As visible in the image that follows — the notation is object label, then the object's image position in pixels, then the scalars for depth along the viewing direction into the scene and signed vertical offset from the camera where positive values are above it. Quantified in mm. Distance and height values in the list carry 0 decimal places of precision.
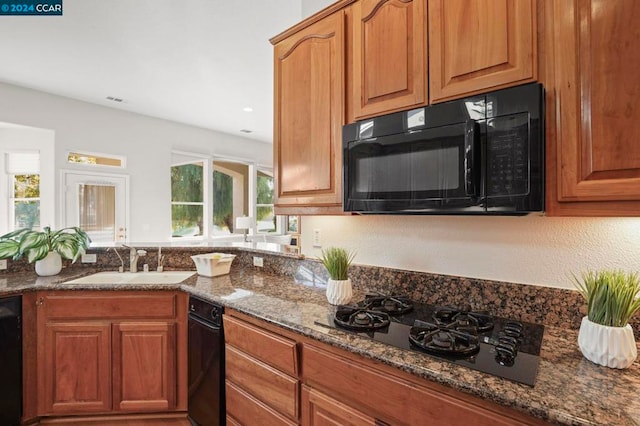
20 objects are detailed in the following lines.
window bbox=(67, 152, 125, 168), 4573 +854
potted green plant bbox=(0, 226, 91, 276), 2254 -224
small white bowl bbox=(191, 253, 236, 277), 2285 -349
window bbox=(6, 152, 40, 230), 4375 +361
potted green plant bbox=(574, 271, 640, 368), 927 -323
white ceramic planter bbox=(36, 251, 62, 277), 2299 -353
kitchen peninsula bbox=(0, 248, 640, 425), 776 -450
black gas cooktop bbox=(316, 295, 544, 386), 963 -431
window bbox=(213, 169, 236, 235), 6375 +260
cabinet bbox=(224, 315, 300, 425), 1336 -727
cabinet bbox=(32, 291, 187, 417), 1998 -812
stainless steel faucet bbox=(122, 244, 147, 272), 2504 -320
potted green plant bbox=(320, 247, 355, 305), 1564 -313
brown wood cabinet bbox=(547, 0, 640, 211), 887 +326
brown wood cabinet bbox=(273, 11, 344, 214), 1569 +522
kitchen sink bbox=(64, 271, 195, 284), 2326 -457
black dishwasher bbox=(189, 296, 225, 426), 1705 -822
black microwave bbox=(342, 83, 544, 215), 1006 +209
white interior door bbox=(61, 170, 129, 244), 4496 +184
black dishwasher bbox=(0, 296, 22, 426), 1903 -869
